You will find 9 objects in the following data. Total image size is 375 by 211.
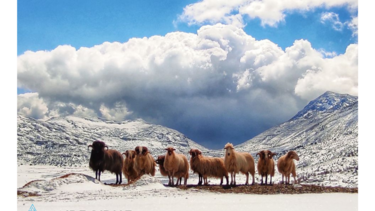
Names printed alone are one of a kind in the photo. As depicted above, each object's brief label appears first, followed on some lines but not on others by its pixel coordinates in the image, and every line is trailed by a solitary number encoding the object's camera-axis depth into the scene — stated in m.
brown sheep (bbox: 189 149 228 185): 21.29
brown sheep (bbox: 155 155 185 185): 23.06
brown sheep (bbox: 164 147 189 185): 20.58
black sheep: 23.31
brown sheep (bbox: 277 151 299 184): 21.83
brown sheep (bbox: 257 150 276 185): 22.08
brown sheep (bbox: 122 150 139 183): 22.52
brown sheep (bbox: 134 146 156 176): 21.14
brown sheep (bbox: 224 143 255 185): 20.58
